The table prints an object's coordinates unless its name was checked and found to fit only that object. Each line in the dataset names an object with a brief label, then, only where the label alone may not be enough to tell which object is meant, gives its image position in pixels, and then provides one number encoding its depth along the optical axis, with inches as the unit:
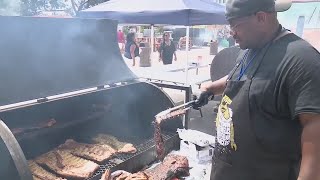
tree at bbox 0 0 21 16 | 343.4
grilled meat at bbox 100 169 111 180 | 112.8
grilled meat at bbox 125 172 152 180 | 113.7
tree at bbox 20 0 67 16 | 636.7
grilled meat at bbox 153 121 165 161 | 117.8
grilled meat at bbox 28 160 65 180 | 120.3
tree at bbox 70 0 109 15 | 1035.6
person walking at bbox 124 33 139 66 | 556.1
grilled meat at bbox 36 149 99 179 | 121.9
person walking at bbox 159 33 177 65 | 550.9
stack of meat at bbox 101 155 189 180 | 115.3
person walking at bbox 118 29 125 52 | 743.5
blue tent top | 261.9
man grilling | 64.5
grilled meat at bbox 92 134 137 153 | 141.6
